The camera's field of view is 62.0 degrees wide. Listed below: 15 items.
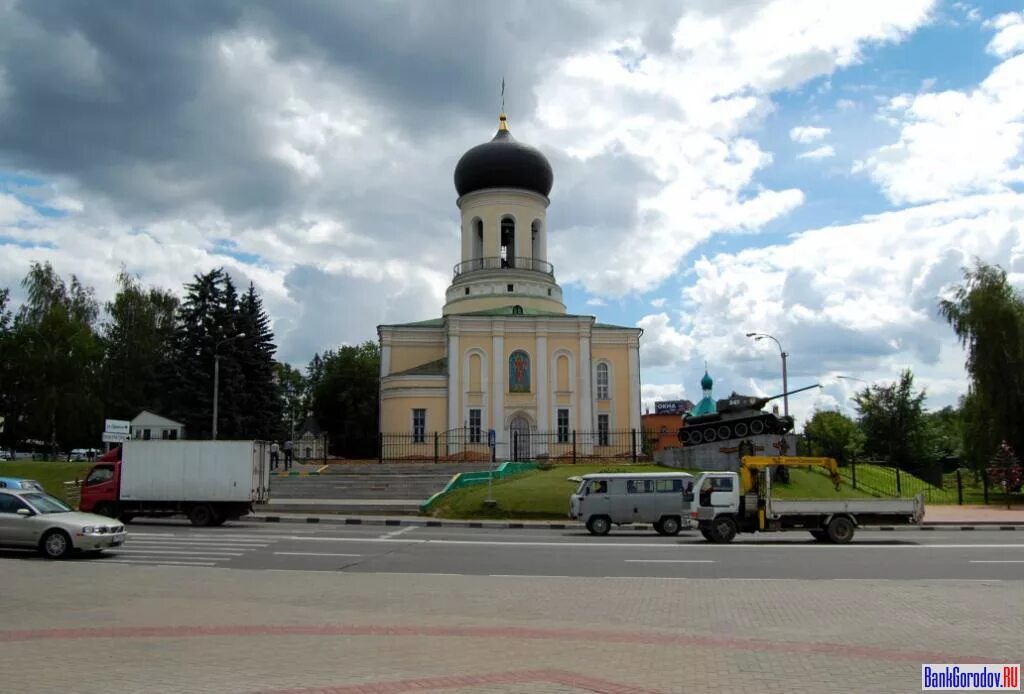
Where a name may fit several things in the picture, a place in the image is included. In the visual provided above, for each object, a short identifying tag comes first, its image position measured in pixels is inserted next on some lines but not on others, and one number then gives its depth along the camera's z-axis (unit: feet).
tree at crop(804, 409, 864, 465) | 161.68
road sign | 98.30
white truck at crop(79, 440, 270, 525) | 78.48
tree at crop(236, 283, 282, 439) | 169.37
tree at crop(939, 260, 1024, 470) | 121.29
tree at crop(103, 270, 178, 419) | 187.11
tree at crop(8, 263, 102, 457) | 169.17
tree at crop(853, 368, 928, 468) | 161.27
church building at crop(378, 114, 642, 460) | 148.15
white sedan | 51.52
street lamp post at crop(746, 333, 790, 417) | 107.71
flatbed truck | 64.64
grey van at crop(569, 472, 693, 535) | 73.05
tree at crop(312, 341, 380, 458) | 203.10
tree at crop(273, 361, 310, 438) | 278.05
